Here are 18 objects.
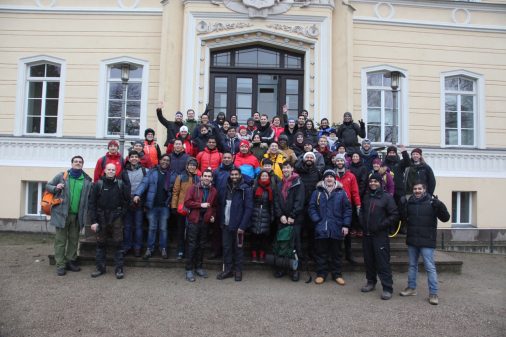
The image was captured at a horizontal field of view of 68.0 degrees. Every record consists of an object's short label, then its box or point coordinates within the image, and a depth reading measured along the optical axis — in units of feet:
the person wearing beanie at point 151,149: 23.03
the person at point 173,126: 25.72
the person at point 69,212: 19.97
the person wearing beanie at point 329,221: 19.12
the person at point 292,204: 19.56
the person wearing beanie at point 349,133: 27.04
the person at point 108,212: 19.48
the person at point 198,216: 19.39
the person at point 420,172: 23.13
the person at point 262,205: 19.66
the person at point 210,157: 22.21
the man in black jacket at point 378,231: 17.83
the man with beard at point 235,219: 19.36
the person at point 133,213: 20.63
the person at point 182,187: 20.16
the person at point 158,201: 20.85
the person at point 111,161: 20.99
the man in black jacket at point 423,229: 17.37
